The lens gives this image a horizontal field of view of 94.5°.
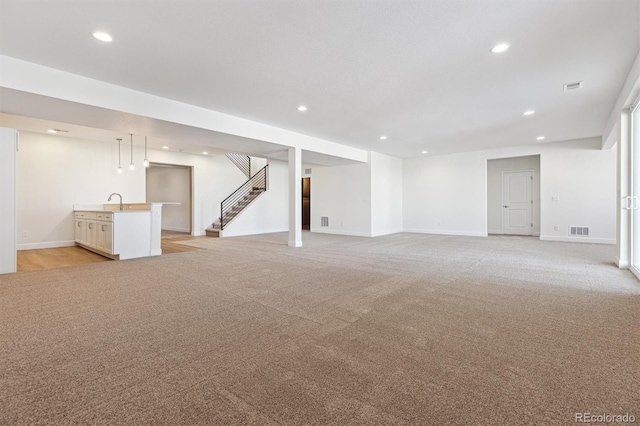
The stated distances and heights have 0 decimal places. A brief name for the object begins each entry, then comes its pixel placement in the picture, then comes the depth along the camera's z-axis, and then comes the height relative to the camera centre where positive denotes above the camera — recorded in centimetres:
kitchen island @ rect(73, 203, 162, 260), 586 -42
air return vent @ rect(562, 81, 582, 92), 460 +199
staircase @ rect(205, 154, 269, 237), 1055 +62
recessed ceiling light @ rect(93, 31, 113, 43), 321 +194
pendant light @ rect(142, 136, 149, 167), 830 +180
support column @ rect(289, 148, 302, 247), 770 +42
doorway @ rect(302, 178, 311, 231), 1389 +37
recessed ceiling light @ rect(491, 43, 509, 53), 343 +194
